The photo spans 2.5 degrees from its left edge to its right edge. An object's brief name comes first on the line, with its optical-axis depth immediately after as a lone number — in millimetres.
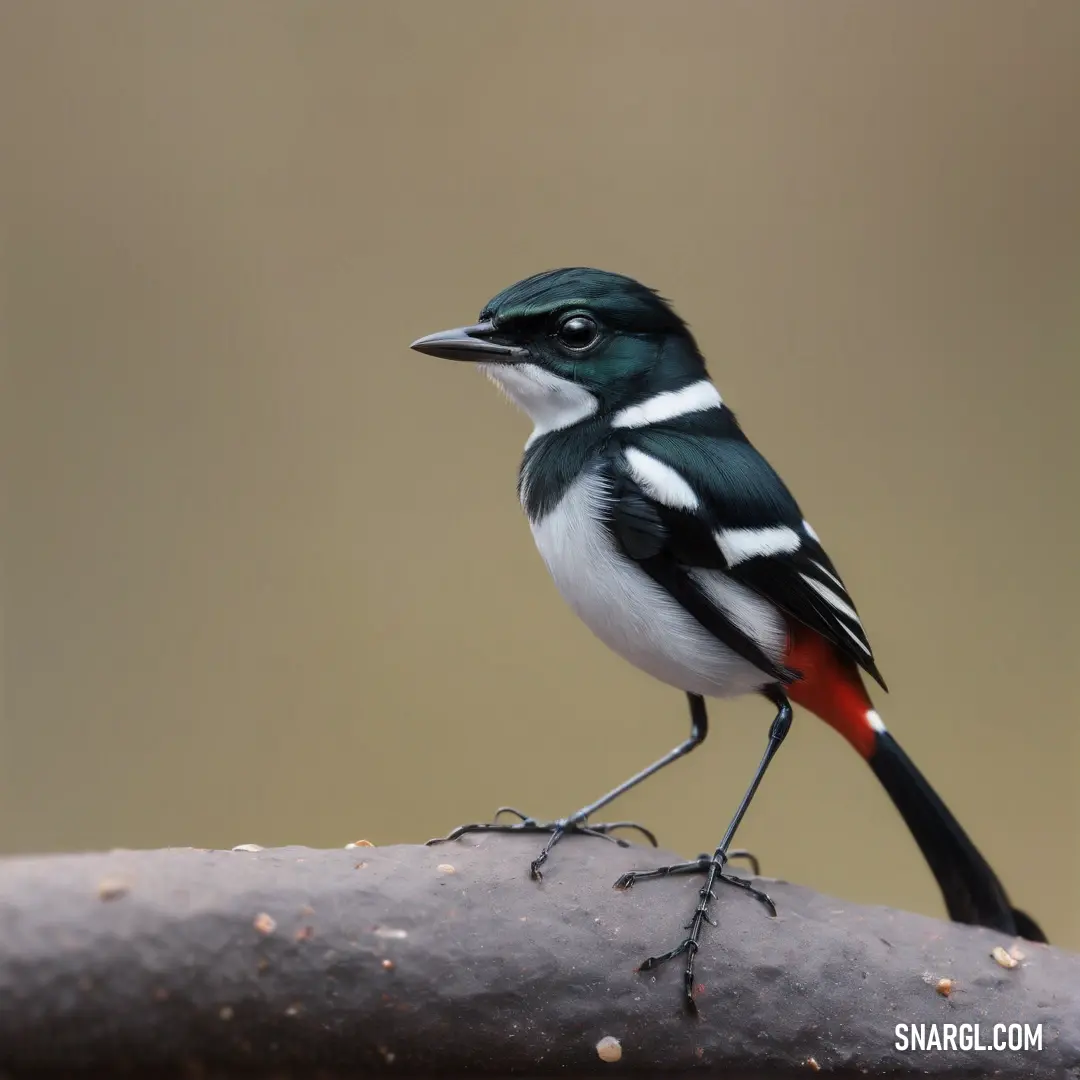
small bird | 3628
